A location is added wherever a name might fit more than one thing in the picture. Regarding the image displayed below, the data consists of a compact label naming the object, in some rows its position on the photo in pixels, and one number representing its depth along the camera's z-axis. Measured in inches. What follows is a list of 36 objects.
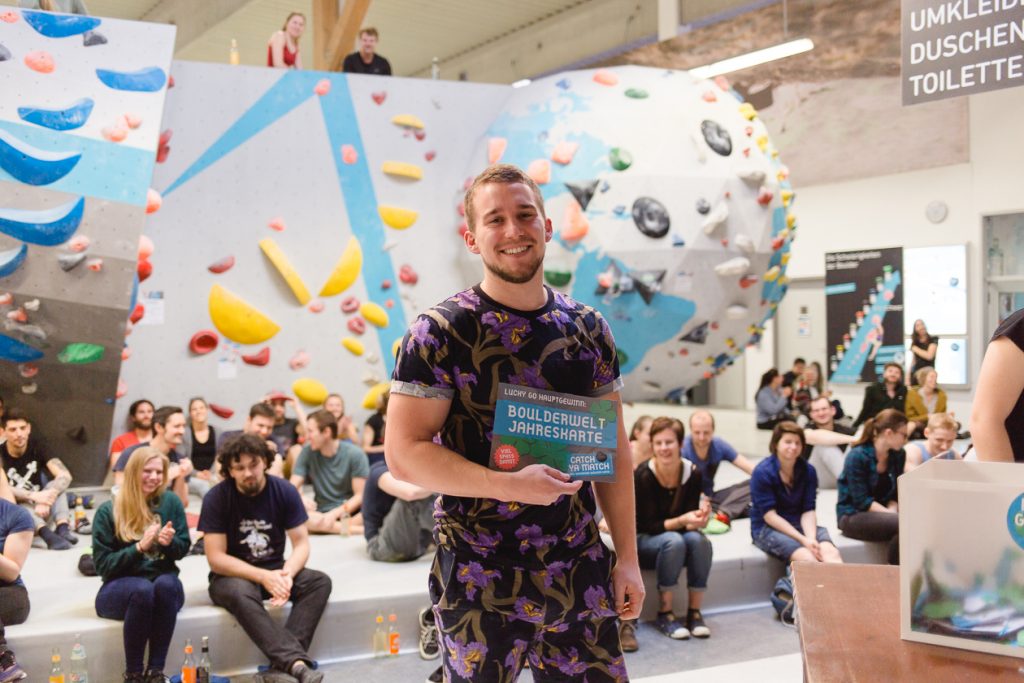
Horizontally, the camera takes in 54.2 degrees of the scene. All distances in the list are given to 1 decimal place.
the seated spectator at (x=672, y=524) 206.5
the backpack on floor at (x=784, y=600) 210.1
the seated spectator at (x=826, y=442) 297.4
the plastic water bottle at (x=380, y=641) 188.4
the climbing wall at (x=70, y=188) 216.2
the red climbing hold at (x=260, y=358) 294.4
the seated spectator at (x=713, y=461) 244.8
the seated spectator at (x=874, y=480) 230.7
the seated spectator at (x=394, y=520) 213.2
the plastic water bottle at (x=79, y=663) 162.6
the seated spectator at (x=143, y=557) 166.6
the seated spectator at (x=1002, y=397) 89.5
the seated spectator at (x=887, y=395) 347.9
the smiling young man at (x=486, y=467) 72.5
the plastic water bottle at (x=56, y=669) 161.5
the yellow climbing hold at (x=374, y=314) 308.0
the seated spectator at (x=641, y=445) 230.1
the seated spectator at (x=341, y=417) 280.5
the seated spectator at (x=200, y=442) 273.1
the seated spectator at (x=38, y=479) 227.8
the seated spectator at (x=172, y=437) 230.8
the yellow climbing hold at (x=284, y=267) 293.7
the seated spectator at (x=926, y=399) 349.7
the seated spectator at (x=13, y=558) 170.1
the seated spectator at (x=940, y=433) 228.7
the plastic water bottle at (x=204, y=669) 167.0
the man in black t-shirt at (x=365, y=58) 320.2
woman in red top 304.8
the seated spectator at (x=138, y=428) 259.9
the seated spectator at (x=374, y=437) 267.1
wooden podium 68.2
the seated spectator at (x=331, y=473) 244.1
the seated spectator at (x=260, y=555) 174.1
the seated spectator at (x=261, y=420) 239.5
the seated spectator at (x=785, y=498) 221.0
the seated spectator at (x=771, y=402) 383.2
